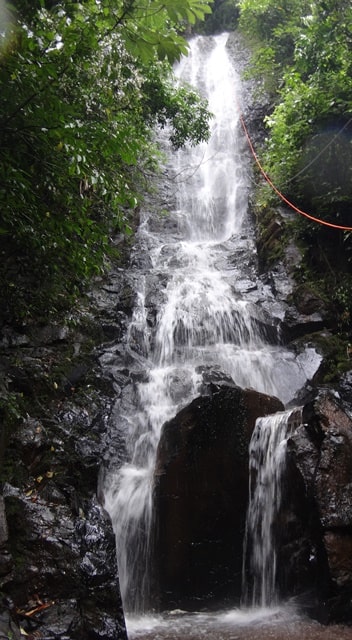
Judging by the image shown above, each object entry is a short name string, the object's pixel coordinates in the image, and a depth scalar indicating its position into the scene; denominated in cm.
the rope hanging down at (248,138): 997
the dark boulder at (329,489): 429
